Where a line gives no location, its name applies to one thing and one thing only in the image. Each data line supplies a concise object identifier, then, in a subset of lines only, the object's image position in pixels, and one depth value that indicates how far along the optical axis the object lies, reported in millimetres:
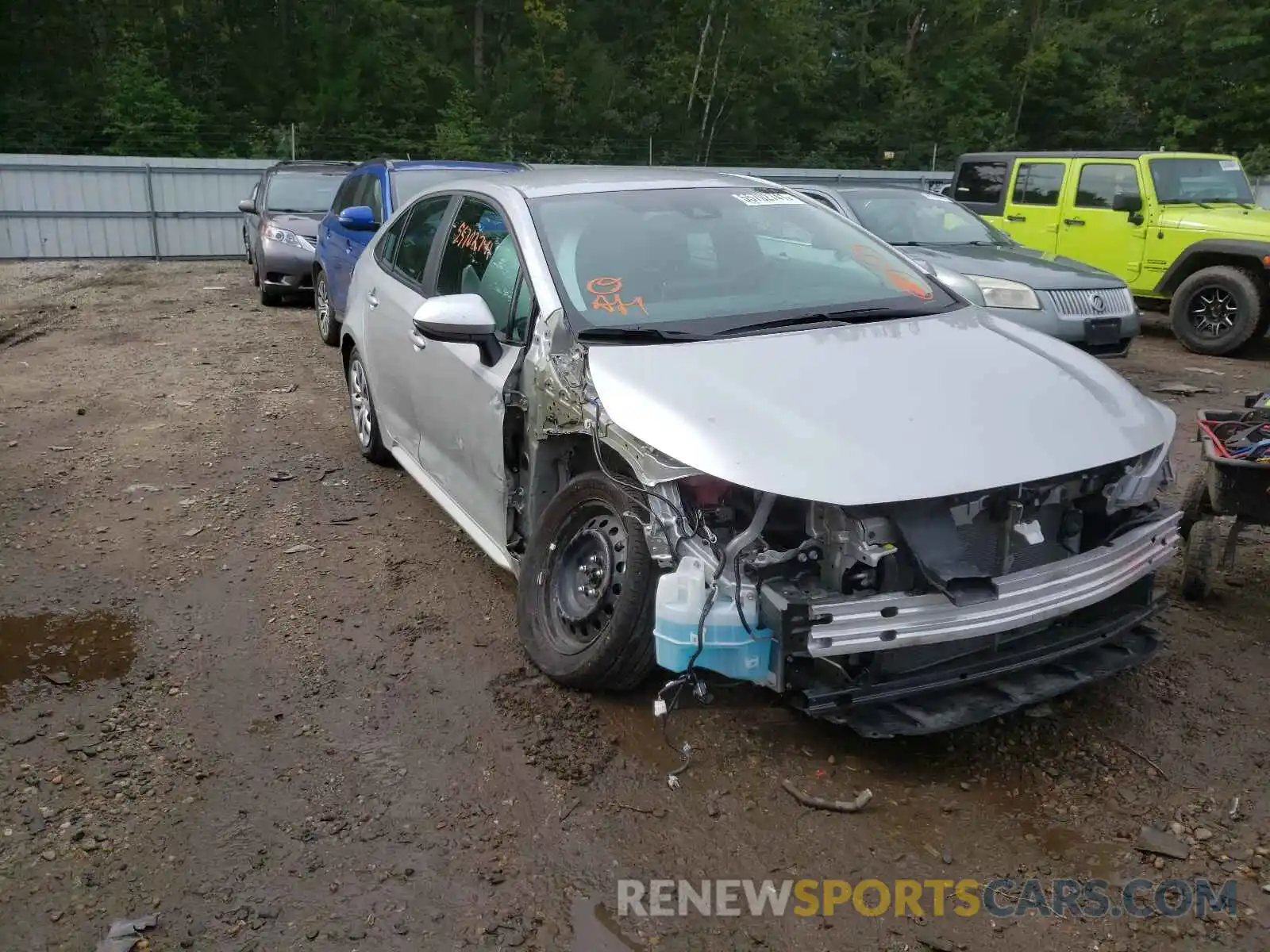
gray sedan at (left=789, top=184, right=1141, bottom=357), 8234
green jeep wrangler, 9859
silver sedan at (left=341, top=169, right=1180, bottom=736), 2889
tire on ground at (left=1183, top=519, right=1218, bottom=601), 4320
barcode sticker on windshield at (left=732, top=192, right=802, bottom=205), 4502
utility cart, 3930
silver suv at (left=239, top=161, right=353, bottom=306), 11875
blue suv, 8641
